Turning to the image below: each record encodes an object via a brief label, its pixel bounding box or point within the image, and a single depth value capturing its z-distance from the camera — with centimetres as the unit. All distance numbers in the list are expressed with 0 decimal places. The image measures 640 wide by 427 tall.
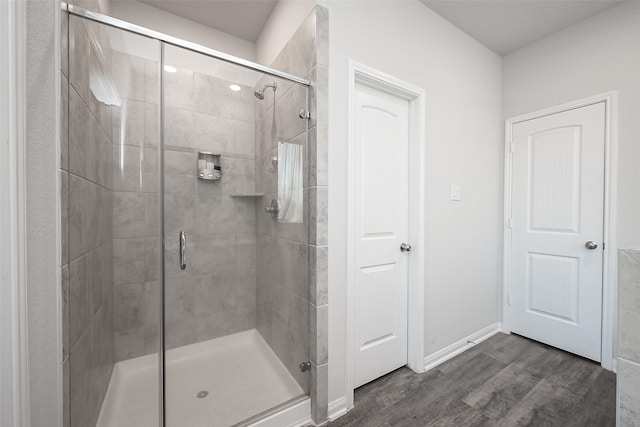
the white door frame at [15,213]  71
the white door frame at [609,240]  188
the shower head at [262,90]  151
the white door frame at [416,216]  183
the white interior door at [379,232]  167
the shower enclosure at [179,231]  108
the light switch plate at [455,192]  207
